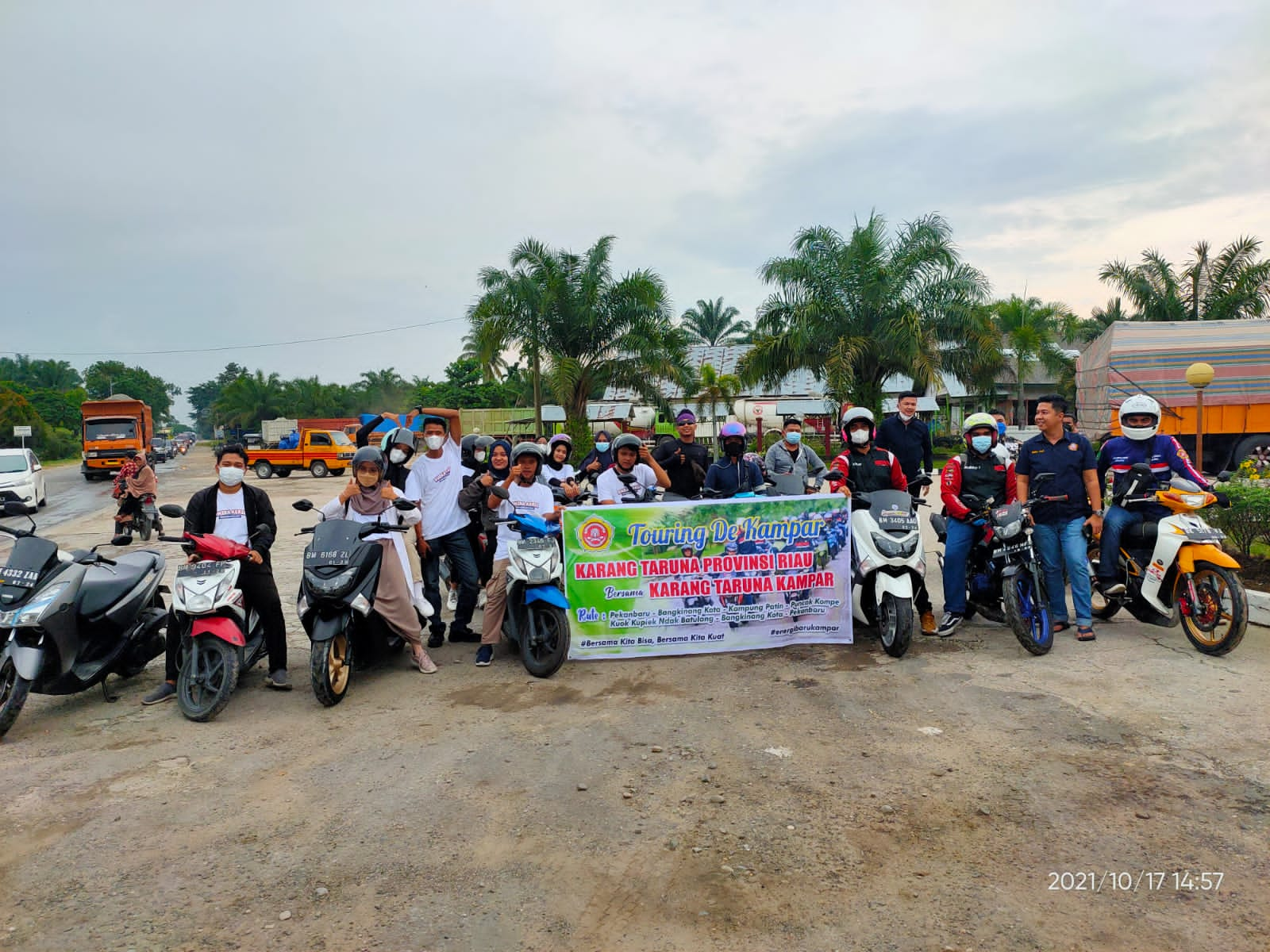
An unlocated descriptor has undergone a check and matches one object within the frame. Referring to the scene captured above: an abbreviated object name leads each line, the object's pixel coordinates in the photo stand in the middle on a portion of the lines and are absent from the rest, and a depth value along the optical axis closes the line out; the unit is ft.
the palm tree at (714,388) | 107.04
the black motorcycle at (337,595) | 16.96
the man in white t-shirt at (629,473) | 22.49
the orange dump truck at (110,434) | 104.17
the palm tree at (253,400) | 231.50
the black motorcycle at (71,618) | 15.60
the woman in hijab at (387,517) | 18.98
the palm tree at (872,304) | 70.69
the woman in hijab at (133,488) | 44.09
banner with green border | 20.04
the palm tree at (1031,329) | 115.34
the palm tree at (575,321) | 78.84
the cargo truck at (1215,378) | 57.26
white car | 62.34
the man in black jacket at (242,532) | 18.11
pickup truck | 107.04
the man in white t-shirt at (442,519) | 21.80
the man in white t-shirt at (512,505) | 19.93
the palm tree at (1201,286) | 86.69
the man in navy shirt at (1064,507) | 20.27
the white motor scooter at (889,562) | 19.38
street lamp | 32.32
